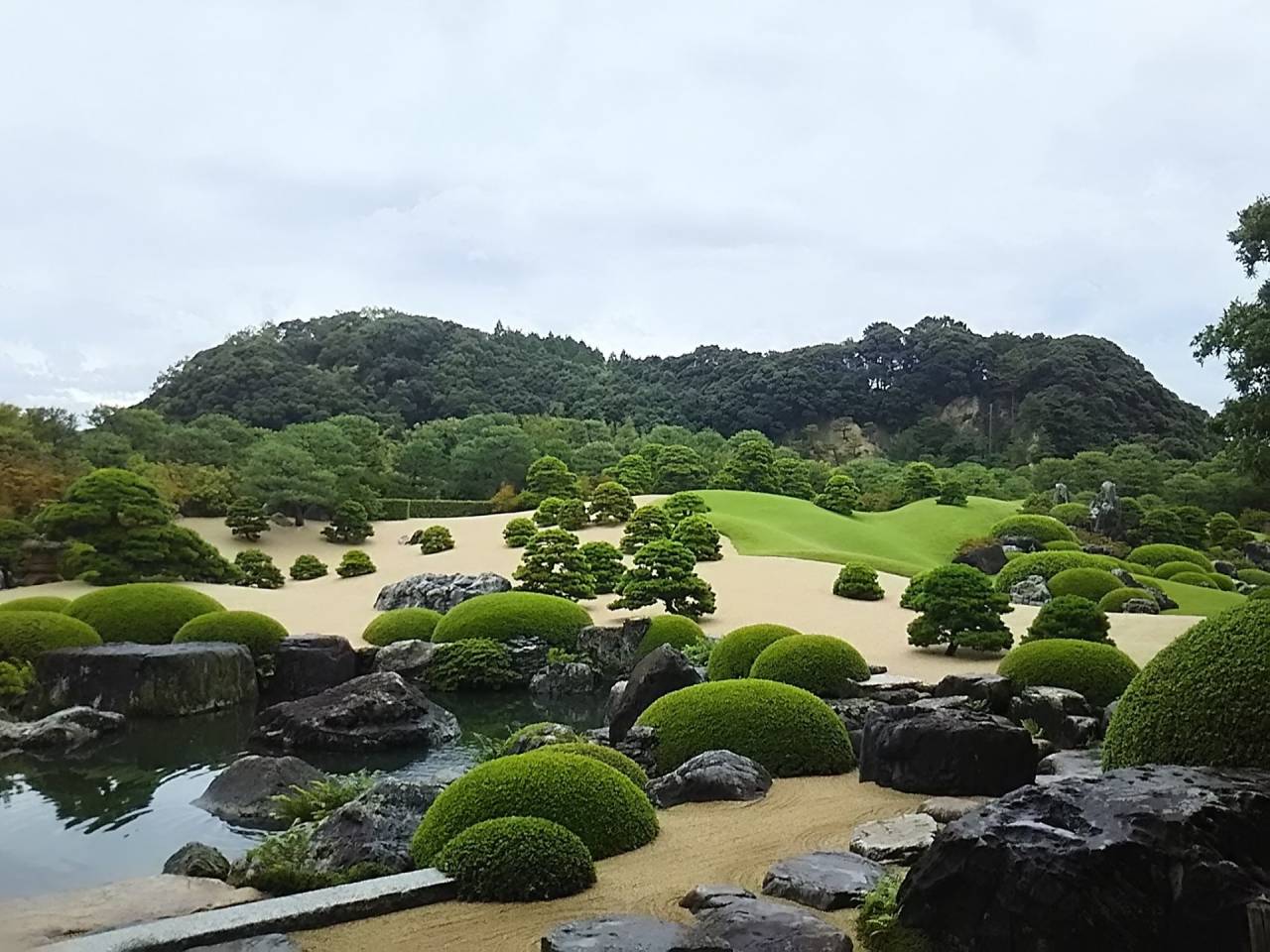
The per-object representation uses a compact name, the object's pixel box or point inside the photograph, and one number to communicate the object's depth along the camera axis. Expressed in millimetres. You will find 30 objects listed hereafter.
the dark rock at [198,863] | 5836
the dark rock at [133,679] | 11812
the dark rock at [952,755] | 6387
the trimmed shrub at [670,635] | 15305
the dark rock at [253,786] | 7680
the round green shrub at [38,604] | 14609
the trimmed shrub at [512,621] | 15320
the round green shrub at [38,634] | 12945
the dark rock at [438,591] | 19391
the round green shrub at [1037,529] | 26719
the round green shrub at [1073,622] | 12812
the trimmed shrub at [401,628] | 16219
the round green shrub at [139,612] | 14547
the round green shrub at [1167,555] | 24536
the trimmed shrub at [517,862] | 4672
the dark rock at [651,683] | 9141
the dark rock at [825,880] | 4406
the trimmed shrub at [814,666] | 10367
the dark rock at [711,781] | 6812
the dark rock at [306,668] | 13430
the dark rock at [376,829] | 5516
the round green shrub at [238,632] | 13906
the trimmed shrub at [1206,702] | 4133
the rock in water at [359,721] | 10320
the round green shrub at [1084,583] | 18828
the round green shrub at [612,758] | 6762
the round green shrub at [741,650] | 11555
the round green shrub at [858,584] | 19184
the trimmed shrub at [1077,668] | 9586
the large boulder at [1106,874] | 3260
